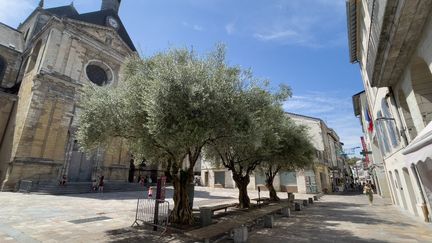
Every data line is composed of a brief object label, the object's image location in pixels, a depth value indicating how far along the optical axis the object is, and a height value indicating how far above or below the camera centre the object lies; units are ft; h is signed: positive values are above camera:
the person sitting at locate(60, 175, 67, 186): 68.55 +2.84
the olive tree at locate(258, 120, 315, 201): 48.68 +8.65
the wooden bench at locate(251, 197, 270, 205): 50.51 -2.99
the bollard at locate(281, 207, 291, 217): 37.50 -3.91
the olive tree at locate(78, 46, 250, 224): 22.85 +8.52
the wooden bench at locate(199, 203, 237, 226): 27.20 -3.27
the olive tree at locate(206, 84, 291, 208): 25.34 +6.98
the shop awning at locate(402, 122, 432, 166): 13.80 +2.51
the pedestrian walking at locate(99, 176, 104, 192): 73.27 +1.81
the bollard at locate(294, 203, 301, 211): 44.37 -3.65
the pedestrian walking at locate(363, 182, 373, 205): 53.47 -1.29
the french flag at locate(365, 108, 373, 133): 61.31 +18.25
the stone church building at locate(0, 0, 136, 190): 69.00 +31.75
